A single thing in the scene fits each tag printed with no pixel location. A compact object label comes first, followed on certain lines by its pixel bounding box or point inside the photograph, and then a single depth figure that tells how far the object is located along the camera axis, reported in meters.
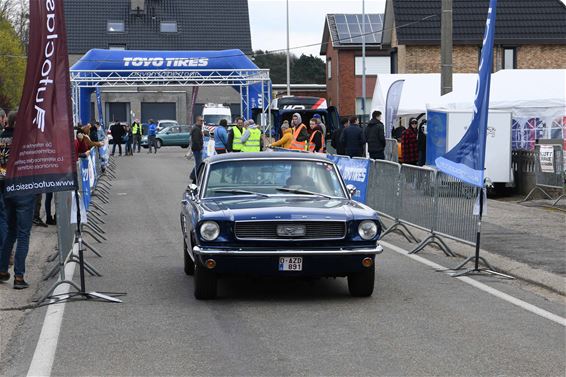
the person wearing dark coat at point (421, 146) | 27.23
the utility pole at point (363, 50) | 53.69
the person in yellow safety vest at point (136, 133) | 52.34
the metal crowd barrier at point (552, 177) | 21.44
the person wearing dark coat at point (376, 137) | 24.05
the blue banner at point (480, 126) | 12.06
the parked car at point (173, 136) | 58.12
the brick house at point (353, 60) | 62.50
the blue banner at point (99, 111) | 43.38
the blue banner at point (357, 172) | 18.75
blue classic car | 9.66
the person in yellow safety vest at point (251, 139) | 24.80
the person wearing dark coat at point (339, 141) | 24.30
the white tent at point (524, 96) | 25.58
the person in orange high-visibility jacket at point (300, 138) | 24.03
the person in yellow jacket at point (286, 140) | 24.09
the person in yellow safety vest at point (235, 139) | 25.36
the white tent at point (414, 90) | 33.12
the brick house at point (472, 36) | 50.00
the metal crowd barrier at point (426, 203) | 13.69
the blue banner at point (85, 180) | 17.06
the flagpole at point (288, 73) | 62.25
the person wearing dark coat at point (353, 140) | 23.61
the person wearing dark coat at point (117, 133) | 46.16
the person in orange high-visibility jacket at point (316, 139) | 24.67
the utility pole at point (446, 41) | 23.75
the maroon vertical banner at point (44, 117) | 9.94
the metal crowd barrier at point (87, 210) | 11.41
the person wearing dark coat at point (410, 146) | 27.52
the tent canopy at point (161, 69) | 33.97
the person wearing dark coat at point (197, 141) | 28.91
